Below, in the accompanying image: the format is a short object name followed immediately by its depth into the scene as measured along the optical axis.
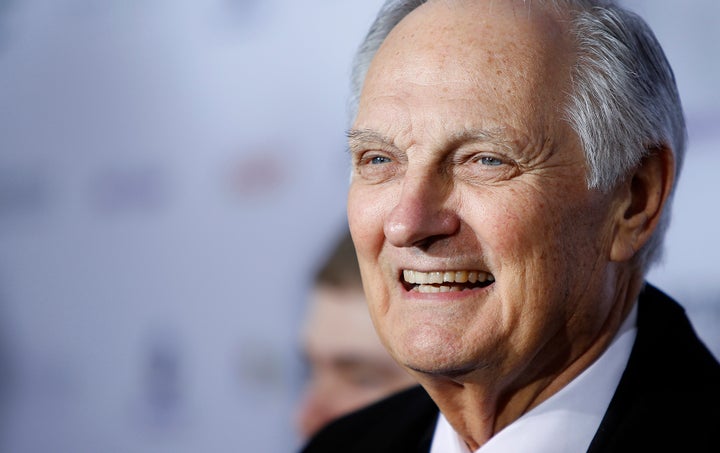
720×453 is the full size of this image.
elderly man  2.45
